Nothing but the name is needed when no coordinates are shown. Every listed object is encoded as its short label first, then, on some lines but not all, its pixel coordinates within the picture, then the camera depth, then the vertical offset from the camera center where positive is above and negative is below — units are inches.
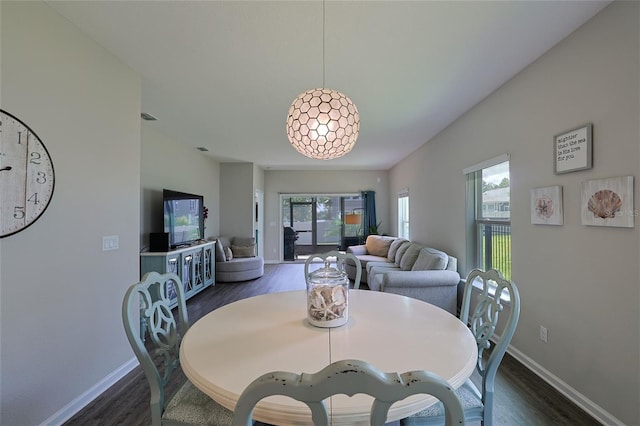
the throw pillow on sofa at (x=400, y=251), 190.9 -26.8
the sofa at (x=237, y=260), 218.2 -38.0
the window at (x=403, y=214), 257.0 -1.8
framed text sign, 73.4 +17.1
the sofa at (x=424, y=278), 131.0 -32.2
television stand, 143.5 -29.1
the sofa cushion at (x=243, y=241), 251.6 -25.2
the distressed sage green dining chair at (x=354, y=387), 21.5 -13.6
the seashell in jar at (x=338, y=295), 55.0 -16.4
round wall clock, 59.5 +8.7
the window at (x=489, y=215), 113.4 -1.5
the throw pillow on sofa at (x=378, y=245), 233.0 -28.1
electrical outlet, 88.3 -38.8
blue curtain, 305.0 +2.6
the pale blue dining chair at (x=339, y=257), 95.3 -16.0
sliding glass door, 321.4 -9.9
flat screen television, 161.3 -2.3
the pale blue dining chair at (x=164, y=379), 46.5 -30.7
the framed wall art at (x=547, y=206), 83.1 +1.8
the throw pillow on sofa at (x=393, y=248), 209.5 -27.6
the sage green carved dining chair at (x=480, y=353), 46.9 -27.3
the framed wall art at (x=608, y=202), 63.8 +2.3
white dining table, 32.9 -22.2
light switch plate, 86.0 -9.0
